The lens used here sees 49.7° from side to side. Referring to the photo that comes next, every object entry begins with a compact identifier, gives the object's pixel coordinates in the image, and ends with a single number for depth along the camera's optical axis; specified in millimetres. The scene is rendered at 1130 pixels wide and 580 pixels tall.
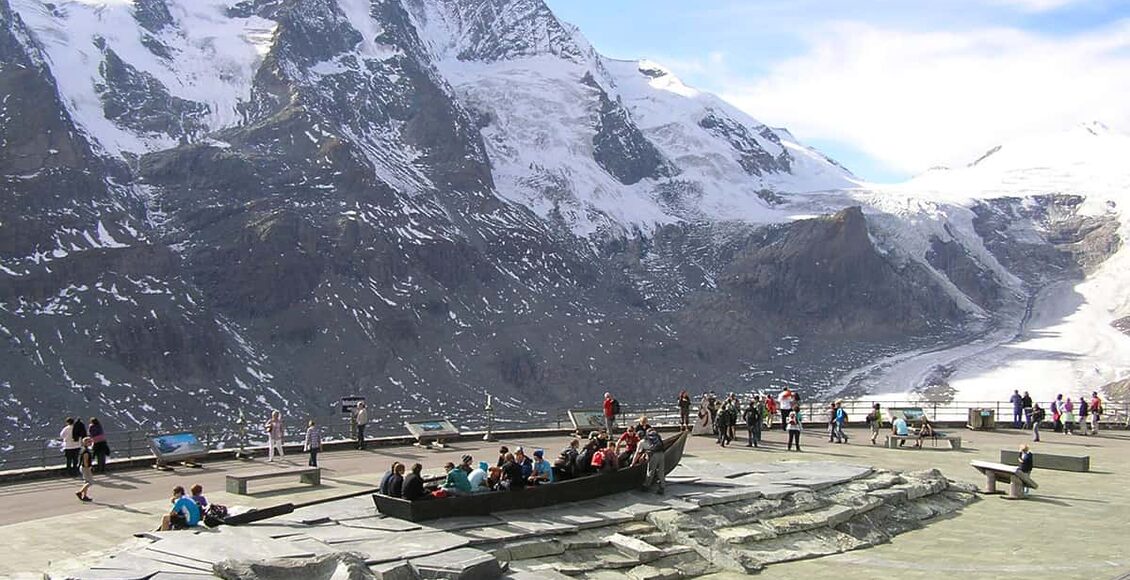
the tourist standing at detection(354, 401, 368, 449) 37844
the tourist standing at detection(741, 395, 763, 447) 39719
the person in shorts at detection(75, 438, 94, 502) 27219
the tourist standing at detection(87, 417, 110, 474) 31812
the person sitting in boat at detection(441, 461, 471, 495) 23203
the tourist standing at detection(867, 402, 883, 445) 43703
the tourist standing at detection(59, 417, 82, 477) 31594
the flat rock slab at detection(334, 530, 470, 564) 19819
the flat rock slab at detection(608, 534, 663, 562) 22438
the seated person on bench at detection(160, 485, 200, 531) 21625
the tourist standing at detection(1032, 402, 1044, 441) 45628
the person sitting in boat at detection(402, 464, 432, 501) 22625
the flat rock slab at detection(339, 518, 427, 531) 21797
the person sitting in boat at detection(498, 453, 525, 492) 23906
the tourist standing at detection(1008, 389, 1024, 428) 49938
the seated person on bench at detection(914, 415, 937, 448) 40969
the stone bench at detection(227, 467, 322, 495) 27198
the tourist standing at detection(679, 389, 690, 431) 43088
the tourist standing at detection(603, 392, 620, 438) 40219
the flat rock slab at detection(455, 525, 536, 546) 21500
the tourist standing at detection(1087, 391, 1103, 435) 48384
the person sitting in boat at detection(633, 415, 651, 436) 28469
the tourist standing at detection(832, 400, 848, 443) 42166
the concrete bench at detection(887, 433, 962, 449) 40875
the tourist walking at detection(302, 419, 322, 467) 32812
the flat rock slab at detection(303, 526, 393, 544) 20922
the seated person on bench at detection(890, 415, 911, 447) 41500
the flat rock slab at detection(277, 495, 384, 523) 22547
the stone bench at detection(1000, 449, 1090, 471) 36188
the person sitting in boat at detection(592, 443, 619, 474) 26047
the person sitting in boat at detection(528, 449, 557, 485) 24989
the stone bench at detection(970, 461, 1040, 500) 31281
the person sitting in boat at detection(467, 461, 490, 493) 23672
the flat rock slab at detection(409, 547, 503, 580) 19203
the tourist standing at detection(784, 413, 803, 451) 38469
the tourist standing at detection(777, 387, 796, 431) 41328
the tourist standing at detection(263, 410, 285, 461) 35125
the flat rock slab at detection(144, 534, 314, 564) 19309
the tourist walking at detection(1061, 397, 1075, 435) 48812
